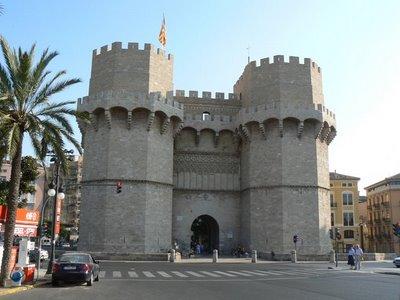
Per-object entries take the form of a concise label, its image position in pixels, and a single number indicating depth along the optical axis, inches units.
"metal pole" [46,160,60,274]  829.0
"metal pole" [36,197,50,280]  787.8
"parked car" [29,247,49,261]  1209.4
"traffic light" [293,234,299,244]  1429.3
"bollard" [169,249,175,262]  1335.9
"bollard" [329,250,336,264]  1416.1
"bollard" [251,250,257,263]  1353.3
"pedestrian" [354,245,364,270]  1059.3
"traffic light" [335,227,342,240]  1266.0
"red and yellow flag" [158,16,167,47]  1692.9
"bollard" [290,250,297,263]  1387.7
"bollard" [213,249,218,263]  1332.4
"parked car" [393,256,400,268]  1193.8
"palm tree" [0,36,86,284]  626.5
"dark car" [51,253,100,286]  642.2
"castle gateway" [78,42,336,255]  1430.9
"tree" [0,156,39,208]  1114.1
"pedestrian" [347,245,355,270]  1087.0
